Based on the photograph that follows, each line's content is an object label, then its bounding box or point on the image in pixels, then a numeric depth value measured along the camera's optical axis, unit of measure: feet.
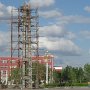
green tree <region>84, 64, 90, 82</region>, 389.20
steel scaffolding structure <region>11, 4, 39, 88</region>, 208.33
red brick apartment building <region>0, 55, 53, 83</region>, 450.87
